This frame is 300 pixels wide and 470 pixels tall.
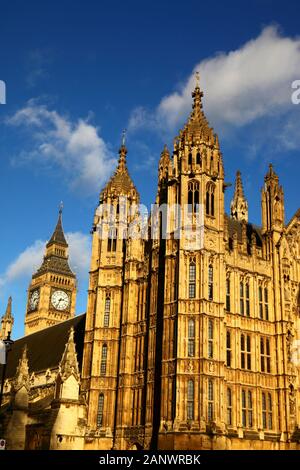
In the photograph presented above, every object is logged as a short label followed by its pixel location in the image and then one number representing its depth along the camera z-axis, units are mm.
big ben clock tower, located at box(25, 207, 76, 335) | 119062
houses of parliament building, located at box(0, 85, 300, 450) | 49250
